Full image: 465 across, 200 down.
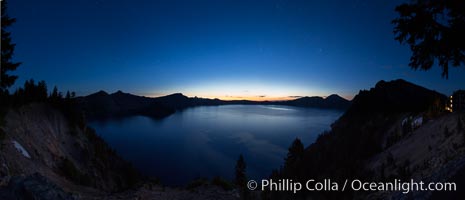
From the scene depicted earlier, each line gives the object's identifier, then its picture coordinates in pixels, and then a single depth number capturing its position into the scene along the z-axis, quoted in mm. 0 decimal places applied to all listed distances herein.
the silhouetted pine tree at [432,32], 7598
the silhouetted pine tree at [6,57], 20250
